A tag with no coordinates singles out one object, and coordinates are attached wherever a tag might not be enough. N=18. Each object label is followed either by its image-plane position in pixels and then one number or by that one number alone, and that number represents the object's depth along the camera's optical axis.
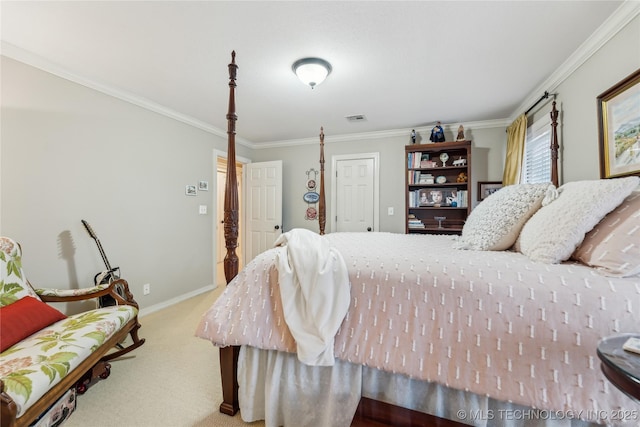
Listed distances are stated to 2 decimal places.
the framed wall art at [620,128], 1.57
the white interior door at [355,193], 4.24
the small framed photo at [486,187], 3.61
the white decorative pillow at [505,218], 1.48
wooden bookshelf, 3.70
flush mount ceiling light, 2.12
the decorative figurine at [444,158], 3.74
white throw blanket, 1.15
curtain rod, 2.45
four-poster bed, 0.92
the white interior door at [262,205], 4.50
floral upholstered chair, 1.13
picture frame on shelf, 3.76
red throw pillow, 1.43
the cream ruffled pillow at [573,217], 1.16
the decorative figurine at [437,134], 3.64
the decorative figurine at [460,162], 3.64
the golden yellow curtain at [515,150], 3.00
